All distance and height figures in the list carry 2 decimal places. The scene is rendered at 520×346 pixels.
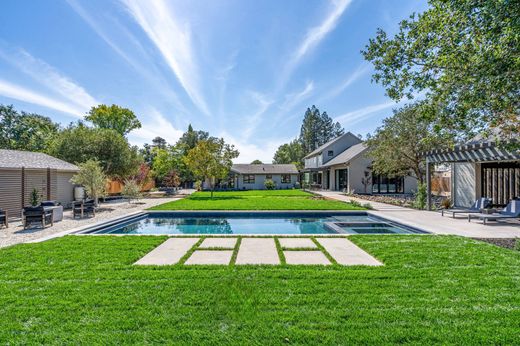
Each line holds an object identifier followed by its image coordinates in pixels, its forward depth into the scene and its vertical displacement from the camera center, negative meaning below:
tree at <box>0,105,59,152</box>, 34.81 +7.40
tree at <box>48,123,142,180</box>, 19.81 +2.28
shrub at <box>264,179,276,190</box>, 35.36 -0.97
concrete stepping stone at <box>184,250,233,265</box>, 5.13 -1.75
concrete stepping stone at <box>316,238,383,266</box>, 5.12 -1.73
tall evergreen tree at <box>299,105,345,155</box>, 57.97 +11.27
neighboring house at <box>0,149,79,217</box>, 11.68 -0.13
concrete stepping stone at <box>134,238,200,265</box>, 5.19 -1.76
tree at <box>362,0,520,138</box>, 3.59 +1.98
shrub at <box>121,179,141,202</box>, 17.78 -1.02
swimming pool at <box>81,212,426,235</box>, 9.67 -2.09
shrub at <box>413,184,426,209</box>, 13.73 -1.08
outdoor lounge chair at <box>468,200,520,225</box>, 9.49 -1.43
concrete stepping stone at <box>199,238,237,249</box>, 6.32 -1.75
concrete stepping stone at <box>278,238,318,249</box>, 6.29 -1.73
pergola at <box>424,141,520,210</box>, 11.80 +0.22
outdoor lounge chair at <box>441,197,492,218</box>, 10.82 -1.36
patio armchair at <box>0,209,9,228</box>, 9.16 -1.58
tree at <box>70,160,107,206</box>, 13.86 -0.09
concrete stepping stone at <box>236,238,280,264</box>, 5.23 -1.74
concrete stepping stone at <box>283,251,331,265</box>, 5.12 -1.74
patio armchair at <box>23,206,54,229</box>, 8.93 -1.43
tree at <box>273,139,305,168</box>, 58.97 +5.83
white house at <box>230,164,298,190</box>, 37.25 +0.03
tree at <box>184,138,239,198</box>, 23.83 +1.80
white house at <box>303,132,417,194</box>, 24.69 +0.55
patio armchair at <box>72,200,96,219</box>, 11.41 -1.50
